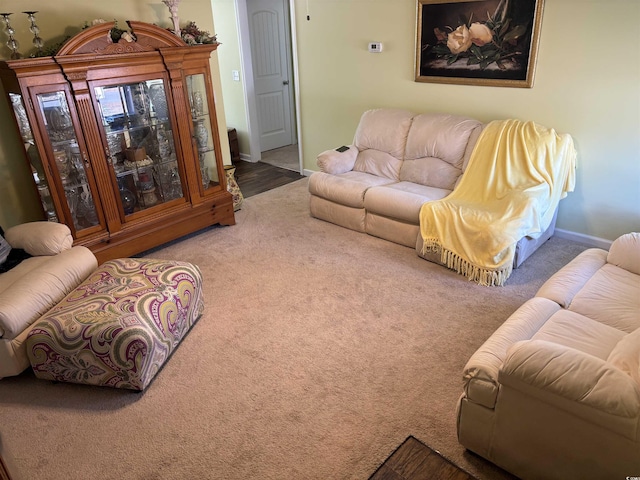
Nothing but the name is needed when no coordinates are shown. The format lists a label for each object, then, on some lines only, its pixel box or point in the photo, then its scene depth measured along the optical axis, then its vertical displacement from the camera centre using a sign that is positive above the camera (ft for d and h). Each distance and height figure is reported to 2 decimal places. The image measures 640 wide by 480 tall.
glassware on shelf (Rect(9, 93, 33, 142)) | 10.02 -1.07
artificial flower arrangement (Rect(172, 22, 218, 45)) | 12.20 +0.54
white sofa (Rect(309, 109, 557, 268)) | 12.22 -3.56
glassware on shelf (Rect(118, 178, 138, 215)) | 11.96 -3.42
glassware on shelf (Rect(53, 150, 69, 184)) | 10.43 -2.14
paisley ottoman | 7.48 -4.25
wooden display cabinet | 10.00 -1.78
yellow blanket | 10.28 -3.66
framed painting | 11.50 -0.02
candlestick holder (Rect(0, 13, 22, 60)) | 9.66 +0.51
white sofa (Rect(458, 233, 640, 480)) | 4.87 -3.96
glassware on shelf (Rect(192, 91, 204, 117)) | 12.86 -1.25
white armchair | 7.85 -3.81
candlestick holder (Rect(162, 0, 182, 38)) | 11.75 +1.12
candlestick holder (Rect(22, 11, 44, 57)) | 9.91 +0.64
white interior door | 19.79 -0.79
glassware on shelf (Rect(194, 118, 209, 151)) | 13.14 -2.11
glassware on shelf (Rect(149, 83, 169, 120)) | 11.93 -1.03
